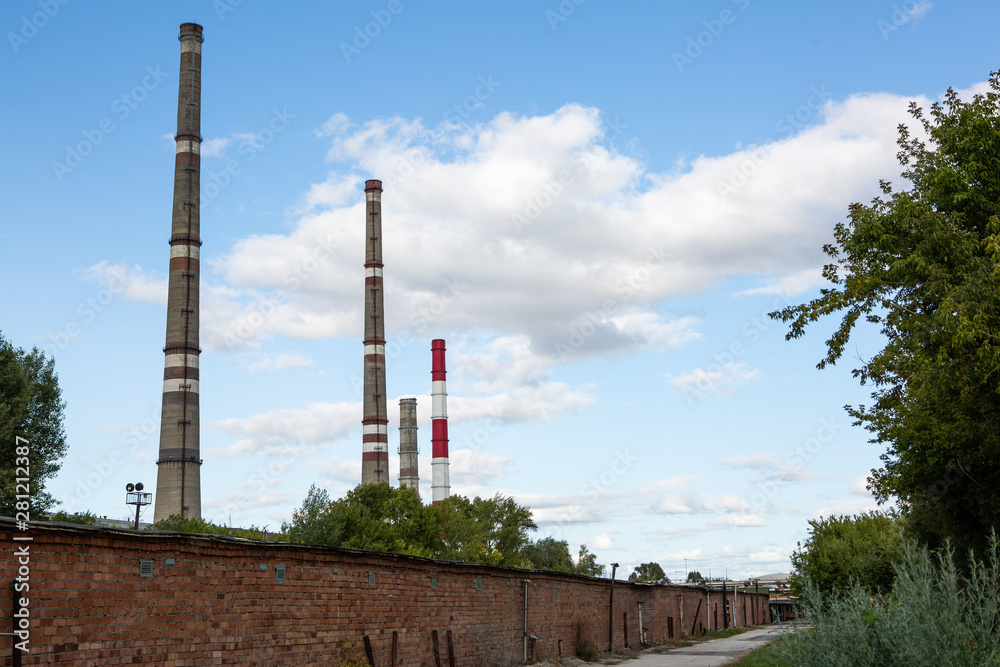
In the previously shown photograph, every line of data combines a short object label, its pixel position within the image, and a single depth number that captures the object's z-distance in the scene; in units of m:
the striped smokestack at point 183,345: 41.22
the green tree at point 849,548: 35.31
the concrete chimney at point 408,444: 66.81
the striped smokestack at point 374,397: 54.44
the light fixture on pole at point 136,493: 34.91
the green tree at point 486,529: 64.19
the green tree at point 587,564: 104.25
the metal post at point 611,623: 30.62
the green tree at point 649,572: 139.88
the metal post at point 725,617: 51.31
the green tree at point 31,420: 33.59
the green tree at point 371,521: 45.78
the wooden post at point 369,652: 15.38
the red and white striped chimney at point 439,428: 60.53
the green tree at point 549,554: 87.75
